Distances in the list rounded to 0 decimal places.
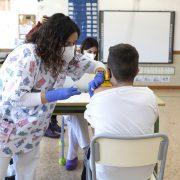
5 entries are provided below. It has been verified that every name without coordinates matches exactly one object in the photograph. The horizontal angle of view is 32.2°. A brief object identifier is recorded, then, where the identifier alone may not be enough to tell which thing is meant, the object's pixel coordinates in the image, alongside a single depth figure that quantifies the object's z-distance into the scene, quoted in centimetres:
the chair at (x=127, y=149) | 131
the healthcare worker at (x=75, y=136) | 247
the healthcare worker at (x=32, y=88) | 151
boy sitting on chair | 136
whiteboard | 551
